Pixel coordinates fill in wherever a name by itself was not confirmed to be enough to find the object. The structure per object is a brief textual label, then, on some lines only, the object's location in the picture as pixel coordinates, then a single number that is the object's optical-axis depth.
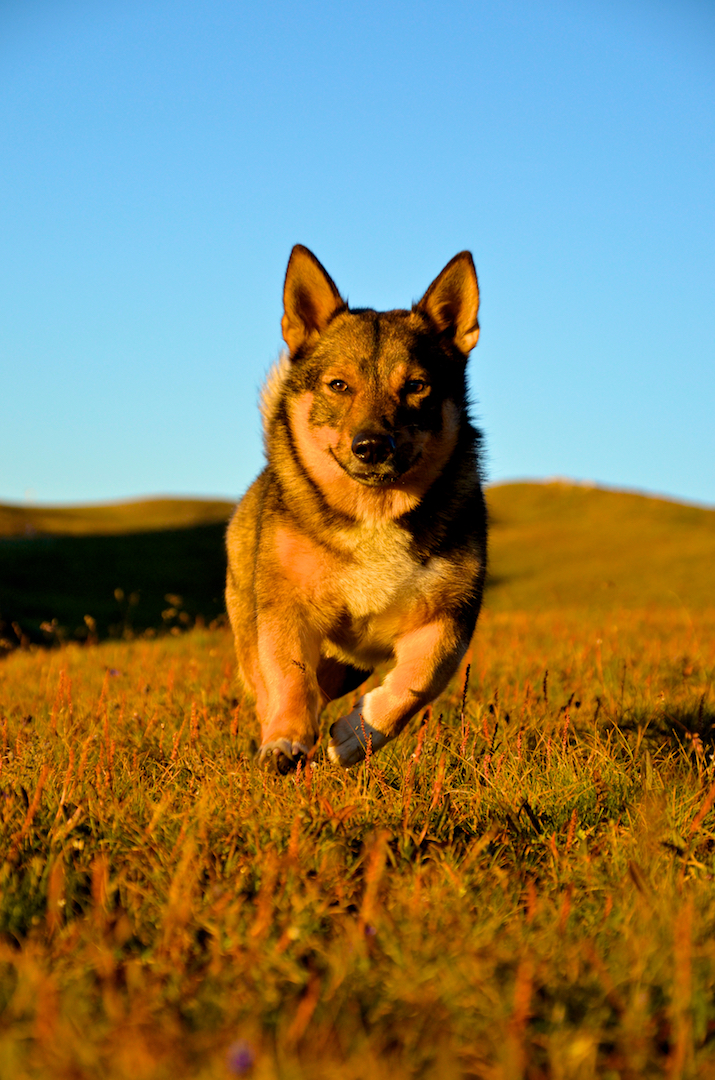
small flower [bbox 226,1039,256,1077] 2.52
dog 3.77
